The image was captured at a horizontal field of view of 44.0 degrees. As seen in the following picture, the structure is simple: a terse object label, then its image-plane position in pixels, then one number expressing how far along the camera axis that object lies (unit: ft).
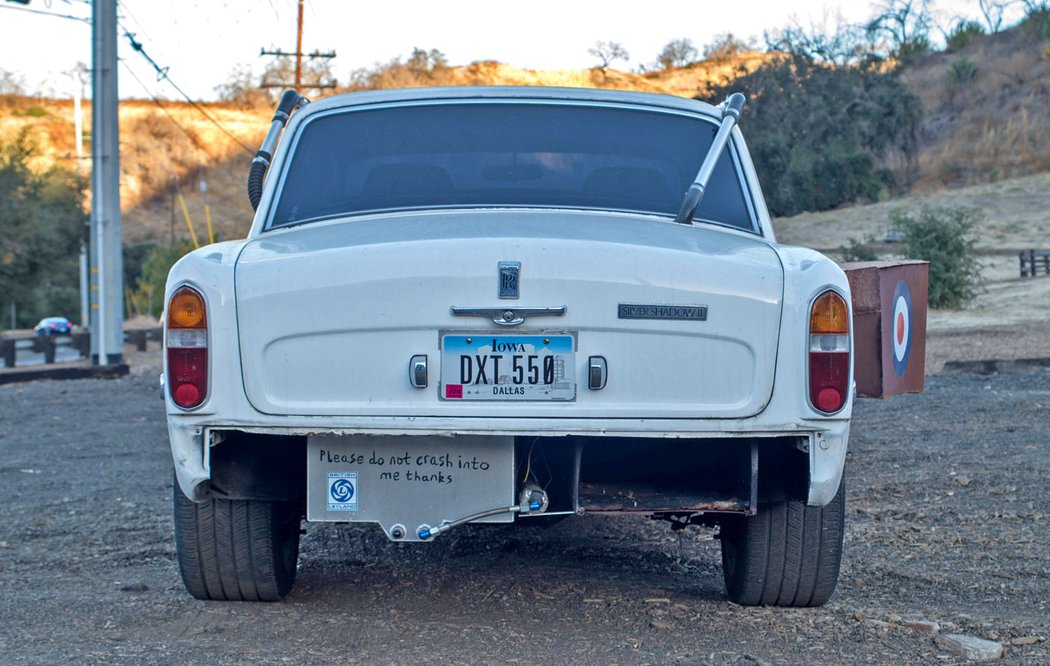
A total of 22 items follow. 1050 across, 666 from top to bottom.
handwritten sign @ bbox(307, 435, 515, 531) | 12.67
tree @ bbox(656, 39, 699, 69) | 377.09
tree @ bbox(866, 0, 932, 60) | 274.77
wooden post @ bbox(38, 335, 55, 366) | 75.46
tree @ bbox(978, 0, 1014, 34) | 289.94
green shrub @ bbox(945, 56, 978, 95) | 255.29
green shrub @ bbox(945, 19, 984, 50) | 290.97
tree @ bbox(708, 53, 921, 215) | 167.94
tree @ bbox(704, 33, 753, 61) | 360.89
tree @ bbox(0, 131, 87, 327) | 139.74
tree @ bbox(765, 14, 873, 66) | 184.65
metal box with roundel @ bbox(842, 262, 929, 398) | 16.66
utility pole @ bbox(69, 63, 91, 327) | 115.08
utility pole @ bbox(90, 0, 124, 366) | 62.90
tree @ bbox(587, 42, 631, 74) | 345.10
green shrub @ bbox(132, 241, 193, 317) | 158.81
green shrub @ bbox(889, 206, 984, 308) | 88.07
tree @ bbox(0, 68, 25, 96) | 311.47
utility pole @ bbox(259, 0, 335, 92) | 126.62
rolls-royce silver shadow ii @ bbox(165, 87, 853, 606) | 12.04
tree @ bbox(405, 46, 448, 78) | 309.49
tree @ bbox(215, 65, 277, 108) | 254.35
